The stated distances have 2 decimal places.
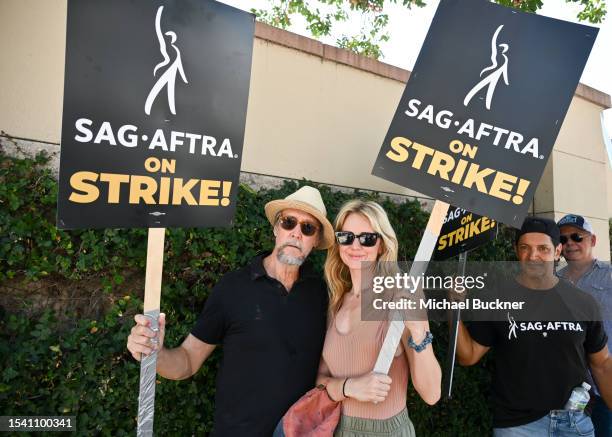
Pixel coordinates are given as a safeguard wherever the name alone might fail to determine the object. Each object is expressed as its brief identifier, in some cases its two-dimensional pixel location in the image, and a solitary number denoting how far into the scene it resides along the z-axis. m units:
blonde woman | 1.91
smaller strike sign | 2.64
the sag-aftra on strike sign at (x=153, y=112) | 1.66
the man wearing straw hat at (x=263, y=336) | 2.08
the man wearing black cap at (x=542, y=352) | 2.42
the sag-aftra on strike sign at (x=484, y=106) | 2.11
